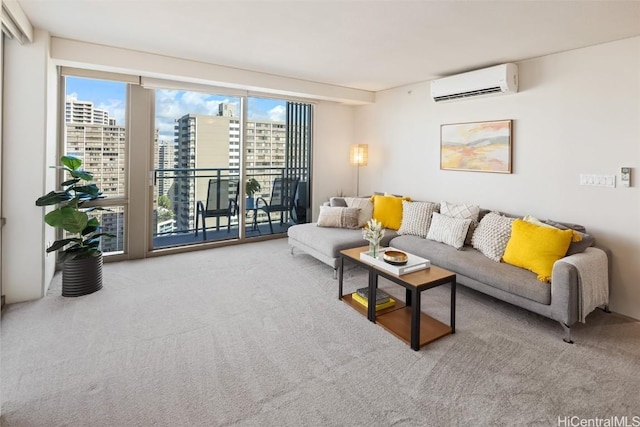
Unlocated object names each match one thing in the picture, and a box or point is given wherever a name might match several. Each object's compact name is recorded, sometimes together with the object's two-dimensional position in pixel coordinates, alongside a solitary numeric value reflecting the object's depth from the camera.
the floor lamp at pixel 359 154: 5.64
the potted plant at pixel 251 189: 5.42
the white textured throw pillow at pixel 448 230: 3.59
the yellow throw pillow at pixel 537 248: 2.79
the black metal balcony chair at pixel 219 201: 5.12
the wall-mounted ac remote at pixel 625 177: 2.93
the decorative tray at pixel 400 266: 2.74
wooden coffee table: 2.43
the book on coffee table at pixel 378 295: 2.98
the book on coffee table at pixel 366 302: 2.97
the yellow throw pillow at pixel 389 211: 4.51
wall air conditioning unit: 3.59
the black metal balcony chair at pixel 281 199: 5.68
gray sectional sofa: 2.54
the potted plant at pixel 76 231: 3.07
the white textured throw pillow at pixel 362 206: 4.57
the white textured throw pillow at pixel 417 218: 4.13
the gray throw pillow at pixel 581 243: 2.88
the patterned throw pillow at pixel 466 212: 3.68
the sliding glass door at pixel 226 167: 4.73
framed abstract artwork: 3.82
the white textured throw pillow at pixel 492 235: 3.22
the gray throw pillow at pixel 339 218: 4.47
